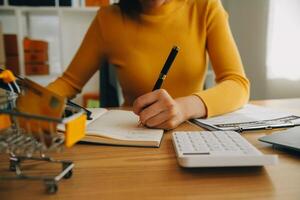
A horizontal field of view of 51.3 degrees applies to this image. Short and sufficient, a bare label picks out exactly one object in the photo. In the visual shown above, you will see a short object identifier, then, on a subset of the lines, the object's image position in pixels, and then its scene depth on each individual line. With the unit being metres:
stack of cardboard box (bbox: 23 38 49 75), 1.99
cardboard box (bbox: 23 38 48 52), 1.99
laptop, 0.50
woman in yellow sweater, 1.05
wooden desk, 0.36
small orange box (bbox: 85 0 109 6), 2.01
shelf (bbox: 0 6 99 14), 1.92
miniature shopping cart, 0.31
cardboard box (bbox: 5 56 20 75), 1.99
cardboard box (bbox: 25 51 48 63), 2.02
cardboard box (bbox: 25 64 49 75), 2.02
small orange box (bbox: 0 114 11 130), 0.33
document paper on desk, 0.67
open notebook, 0.57
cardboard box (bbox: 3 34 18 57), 1.97
